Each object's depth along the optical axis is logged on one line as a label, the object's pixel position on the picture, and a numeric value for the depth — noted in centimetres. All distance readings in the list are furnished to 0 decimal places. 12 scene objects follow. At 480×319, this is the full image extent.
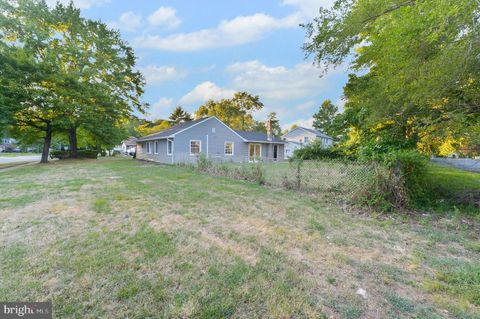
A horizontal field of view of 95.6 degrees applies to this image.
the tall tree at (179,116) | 4759
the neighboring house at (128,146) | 5085
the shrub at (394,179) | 484
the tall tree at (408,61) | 358
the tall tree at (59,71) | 1432
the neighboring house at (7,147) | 4442
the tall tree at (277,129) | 5620
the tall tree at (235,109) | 3950
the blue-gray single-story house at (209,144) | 1772
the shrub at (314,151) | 1518
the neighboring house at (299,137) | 3634
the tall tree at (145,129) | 4034
